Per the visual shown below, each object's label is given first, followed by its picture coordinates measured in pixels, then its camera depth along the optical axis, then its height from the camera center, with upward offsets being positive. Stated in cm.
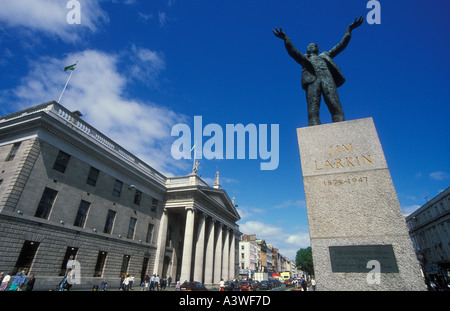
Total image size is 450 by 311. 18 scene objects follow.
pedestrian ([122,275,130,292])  2139 -99
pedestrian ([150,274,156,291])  2439 -96
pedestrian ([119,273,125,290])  2554 -75
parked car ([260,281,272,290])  4166 -144
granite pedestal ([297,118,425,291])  438 +118
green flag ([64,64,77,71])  2306 +1784
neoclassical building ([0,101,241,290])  1830 +601
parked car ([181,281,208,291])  2374 -111
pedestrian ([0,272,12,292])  1428 -81
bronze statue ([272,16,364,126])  651 +539
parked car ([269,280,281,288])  4780 -135
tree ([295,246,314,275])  8094 +546
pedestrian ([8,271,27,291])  1489 -62
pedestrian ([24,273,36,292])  1457 -83
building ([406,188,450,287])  3981 +790
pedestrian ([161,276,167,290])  2797 -123
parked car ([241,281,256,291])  3341 -138
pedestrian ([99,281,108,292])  2148 -117
